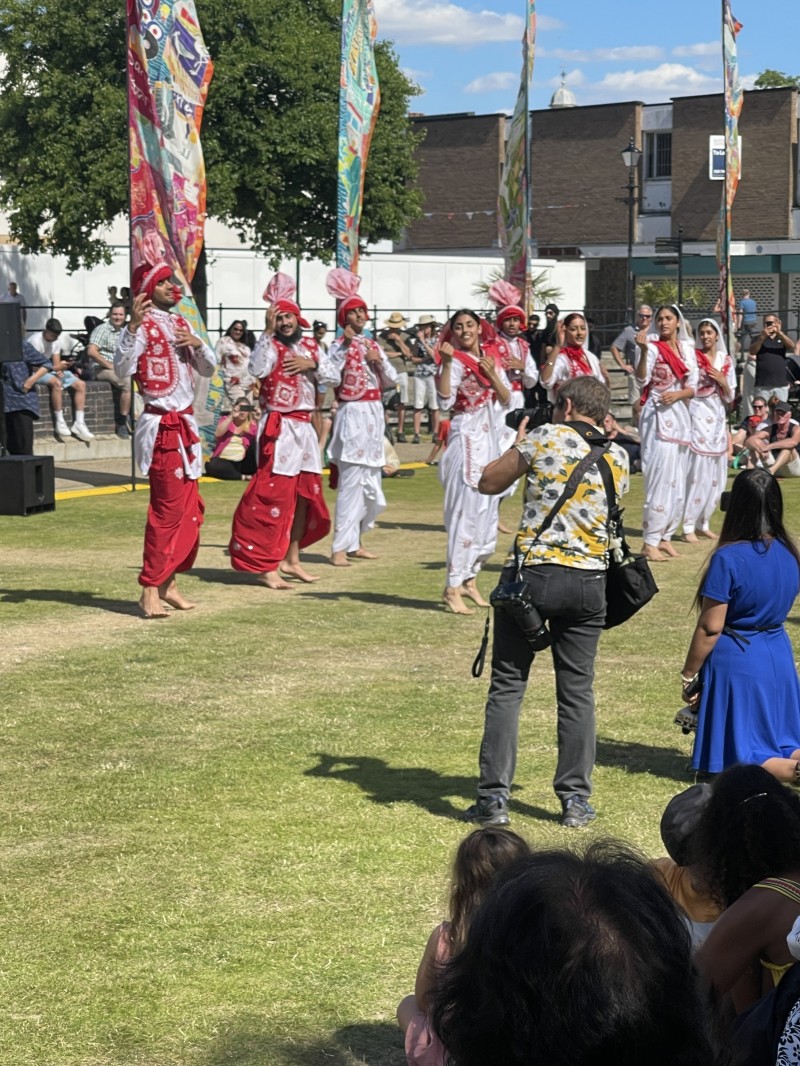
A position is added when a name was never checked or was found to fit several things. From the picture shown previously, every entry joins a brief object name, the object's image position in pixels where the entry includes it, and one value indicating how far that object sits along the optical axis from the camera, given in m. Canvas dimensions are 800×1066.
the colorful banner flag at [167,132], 14.05
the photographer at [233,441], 13.78
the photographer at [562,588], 5.92
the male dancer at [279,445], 11.62
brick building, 53.03
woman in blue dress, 6.02
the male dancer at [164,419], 10.10
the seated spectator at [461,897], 3.50
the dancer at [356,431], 12.57
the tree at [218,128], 30.59
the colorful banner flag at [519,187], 17.58
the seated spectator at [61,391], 20.67
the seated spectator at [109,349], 21.83
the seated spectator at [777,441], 17.17
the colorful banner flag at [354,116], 15.23
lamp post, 37.41
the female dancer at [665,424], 13.52
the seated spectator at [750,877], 3.26
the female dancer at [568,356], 12.73
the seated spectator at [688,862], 3.57
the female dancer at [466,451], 10.76
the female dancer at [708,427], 14.08
